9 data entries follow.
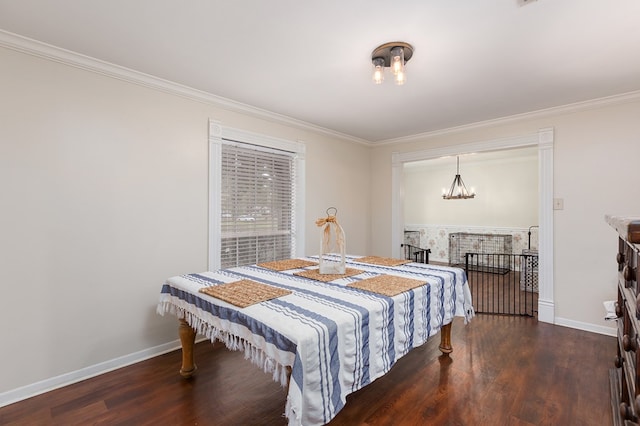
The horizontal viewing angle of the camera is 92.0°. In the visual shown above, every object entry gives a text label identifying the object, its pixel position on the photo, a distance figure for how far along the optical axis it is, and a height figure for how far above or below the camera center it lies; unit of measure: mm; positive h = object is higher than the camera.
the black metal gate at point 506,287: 3986 -1202
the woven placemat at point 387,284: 1781 -438
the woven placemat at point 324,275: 2086 -434
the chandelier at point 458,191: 6186 +517
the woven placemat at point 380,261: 2633 -417
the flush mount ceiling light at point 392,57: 2012 +1066
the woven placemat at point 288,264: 2479 -426
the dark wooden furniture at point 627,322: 947 -487
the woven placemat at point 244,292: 1583 -442
